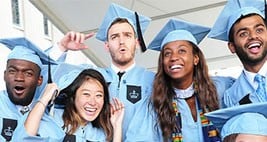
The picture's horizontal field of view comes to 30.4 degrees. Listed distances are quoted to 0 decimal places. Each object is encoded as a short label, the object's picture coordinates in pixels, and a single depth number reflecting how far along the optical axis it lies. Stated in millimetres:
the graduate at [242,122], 2328
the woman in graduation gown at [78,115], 2904
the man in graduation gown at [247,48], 2979
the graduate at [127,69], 3027
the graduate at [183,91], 2955
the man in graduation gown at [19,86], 3082
